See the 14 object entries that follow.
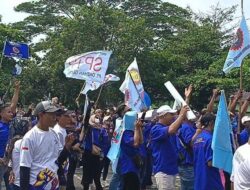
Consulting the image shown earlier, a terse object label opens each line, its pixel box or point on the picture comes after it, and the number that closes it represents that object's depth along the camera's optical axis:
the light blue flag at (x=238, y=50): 9.13
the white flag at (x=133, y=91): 8.98
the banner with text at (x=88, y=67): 11.38
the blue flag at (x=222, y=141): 5.56
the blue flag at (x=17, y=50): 15.12
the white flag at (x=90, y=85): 11.39
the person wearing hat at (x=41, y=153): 5.02
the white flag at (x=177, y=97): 7.15
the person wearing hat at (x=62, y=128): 6.66
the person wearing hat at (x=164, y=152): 7.13
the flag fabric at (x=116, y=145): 7.68
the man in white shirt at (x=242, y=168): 4.28
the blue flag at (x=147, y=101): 11.88
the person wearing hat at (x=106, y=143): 10.65
